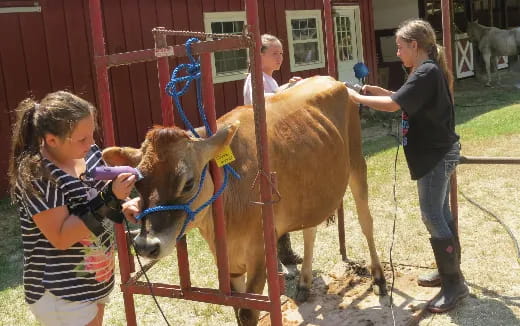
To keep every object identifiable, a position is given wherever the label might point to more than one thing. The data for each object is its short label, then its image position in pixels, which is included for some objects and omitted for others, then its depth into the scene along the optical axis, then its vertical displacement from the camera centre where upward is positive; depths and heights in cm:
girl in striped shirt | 224 -46
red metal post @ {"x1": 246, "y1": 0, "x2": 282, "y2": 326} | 229 -39
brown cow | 254 -56
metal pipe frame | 238 -51
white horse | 1930 +47
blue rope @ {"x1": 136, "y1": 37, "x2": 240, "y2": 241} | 246 -19
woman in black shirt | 356 -46
